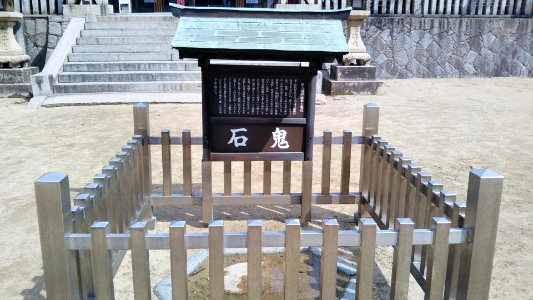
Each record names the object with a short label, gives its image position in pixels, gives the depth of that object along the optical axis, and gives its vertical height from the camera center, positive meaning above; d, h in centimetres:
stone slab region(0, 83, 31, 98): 1046 -112
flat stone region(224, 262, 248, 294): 299 -154
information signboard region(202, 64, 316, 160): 370 -54
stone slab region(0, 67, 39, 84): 1055 -82
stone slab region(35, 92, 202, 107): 948 -118
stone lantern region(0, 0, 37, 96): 1051 -47
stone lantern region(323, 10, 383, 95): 1112 -65
